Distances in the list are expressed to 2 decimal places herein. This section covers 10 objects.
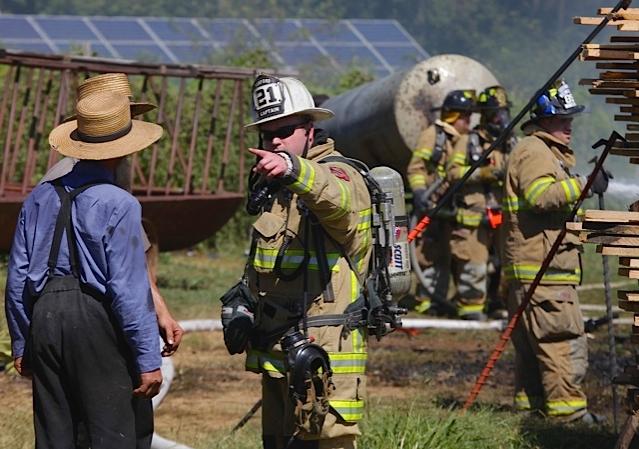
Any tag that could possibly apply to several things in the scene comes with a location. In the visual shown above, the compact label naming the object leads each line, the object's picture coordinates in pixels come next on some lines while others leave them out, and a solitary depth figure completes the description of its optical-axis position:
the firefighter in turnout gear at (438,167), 24.80
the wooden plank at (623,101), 11.35
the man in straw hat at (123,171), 10.01
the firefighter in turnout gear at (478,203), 24.48
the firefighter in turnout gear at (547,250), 15.28
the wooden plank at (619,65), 11.20
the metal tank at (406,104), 26.95
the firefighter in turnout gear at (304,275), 10.33
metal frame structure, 24.19
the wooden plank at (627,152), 11.74
